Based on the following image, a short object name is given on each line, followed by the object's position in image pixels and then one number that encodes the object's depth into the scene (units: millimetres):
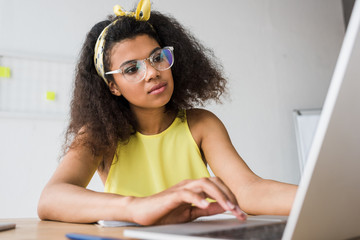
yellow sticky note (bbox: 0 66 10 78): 2521
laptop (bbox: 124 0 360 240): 317
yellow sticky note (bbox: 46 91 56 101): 2639
